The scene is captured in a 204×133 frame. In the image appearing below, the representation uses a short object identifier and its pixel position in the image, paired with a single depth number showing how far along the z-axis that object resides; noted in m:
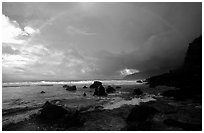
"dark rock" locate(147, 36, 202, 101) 40.25
